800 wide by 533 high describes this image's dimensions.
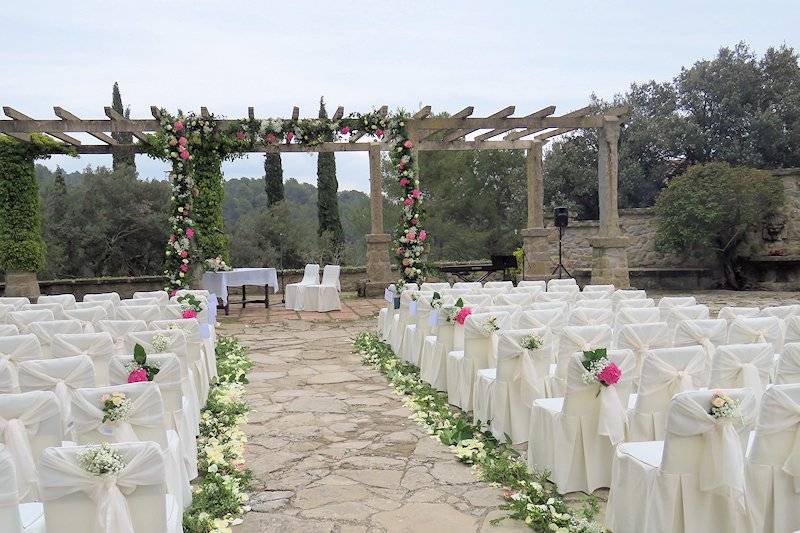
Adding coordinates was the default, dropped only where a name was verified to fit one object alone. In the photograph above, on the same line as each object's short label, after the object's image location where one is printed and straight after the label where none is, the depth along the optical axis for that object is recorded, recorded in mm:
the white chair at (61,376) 3895
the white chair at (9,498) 2447
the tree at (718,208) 13867
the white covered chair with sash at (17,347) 4793
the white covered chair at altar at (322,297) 12688
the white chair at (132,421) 3254
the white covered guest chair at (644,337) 4781
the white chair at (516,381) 4750
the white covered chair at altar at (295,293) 12859
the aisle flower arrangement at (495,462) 3518
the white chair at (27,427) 3193
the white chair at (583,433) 3863
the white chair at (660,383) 3793
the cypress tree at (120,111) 21169
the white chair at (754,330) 4809
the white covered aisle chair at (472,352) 5547
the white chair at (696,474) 2939
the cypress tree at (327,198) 20609
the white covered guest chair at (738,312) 5539
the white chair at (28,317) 6521
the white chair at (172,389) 4016
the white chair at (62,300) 7769
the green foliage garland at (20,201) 12812
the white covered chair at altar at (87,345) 4680
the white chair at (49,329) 5680
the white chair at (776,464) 2896
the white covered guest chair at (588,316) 5699
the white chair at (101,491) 2527
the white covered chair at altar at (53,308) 7027
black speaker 14289
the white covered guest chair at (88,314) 6676
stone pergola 11109
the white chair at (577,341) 4637
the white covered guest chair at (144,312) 6789
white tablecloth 11977
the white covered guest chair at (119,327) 5594
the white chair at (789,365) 3930
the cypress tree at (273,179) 21016
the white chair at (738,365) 3891
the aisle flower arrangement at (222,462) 3668
